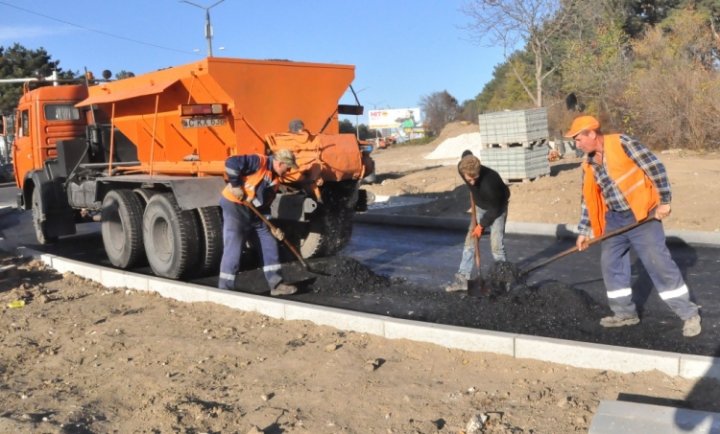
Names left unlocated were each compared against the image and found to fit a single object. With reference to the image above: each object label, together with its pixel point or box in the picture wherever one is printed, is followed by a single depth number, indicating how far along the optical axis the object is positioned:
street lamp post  24.88
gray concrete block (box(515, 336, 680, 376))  4.26
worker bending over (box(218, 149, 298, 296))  6.80
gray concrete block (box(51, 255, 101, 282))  8.05
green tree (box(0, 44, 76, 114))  40.84
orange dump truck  7.55
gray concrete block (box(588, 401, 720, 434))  3.28
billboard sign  92.19
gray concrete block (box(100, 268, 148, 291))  7.39
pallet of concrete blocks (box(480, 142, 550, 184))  14.43
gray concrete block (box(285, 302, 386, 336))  5.36
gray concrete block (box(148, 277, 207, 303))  6.69
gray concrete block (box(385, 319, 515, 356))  4.75
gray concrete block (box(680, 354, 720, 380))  4.09
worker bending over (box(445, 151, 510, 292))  6.30
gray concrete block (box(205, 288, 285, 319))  6.01
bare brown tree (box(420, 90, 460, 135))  77.75
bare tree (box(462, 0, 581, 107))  26.03
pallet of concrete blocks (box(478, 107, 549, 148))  14.44
